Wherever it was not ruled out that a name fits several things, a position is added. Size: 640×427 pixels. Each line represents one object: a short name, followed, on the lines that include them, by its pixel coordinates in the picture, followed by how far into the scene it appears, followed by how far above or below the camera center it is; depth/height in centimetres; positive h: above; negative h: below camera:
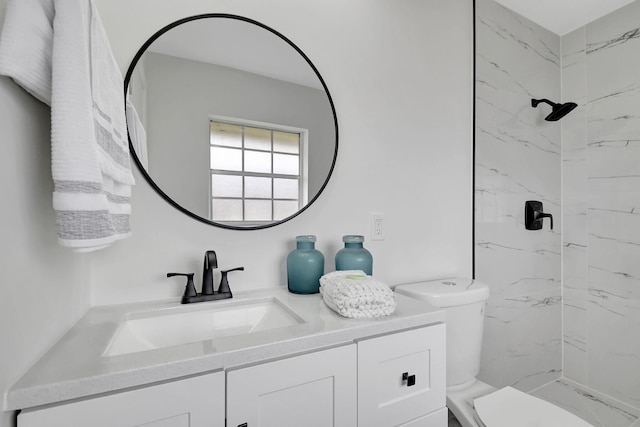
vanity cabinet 59 -40
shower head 186 +65
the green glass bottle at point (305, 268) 114 -19
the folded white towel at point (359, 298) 89 -24
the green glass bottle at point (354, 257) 119 -16
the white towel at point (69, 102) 53 +20
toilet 107 -63
